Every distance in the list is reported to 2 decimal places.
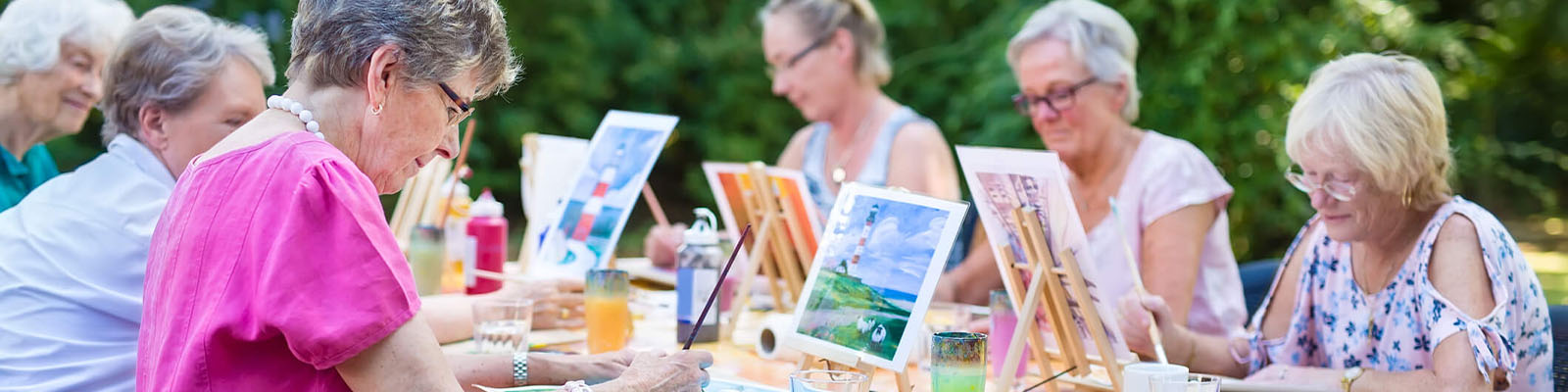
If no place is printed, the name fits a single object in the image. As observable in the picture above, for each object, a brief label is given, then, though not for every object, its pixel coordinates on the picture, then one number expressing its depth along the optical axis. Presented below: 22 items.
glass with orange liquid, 2.56
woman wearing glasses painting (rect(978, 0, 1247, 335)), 2.85
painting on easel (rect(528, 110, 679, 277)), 3.10
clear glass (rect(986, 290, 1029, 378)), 2.36
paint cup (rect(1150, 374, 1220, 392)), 1.77
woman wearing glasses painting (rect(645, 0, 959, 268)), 3.65
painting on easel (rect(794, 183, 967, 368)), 1.94
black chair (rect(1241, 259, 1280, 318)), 3.26
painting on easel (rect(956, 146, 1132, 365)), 2.01
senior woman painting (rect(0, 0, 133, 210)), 2.97
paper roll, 2.47
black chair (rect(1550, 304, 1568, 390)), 2.47
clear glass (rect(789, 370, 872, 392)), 1.74
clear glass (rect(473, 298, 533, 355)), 2.49
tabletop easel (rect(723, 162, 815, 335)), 2.81
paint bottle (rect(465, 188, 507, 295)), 3.35
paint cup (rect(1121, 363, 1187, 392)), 1.81
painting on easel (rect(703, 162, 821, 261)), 2.81
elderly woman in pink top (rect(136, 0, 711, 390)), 1.38
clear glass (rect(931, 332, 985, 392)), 1.88
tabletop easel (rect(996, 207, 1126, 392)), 2.05
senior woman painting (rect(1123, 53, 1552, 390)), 2.13
